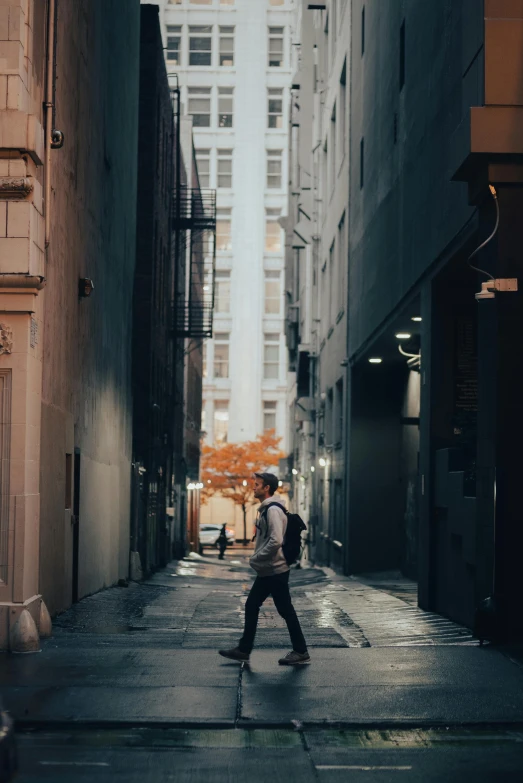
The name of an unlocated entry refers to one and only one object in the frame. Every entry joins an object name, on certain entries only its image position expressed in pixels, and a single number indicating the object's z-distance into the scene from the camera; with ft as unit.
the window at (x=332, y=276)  111.57
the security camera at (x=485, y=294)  40.22
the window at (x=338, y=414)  104.42
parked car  197.67
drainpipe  44.27
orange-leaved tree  238.89
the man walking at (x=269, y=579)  37.78
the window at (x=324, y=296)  122.11
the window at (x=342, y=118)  103.85
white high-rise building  260.83
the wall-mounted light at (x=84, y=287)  56.65
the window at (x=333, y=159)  113.60
